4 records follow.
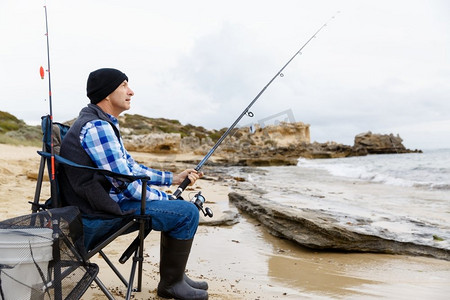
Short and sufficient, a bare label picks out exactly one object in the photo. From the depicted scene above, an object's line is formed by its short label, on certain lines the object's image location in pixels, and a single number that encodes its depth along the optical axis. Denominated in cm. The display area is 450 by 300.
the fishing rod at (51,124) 208
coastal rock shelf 416
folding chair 213
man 220
